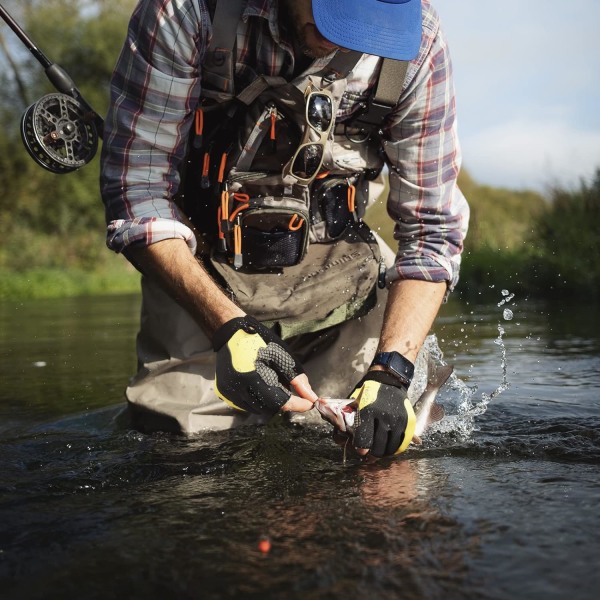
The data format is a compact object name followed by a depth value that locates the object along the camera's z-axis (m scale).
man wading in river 2.60
